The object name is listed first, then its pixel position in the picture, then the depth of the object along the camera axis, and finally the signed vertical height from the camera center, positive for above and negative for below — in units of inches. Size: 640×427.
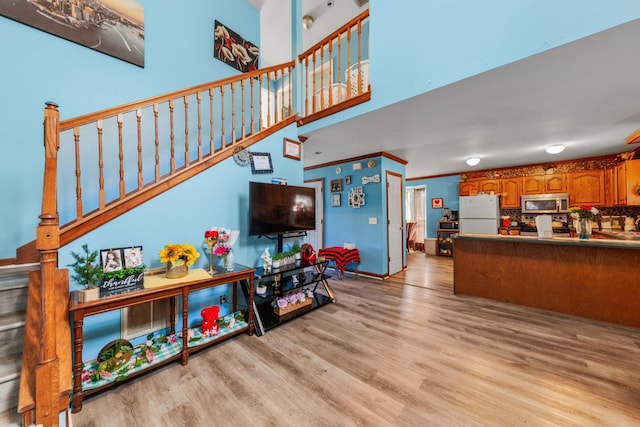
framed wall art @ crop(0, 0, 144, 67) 78.9 +74.7
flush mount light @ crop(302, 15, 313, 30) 153.1 +130.4
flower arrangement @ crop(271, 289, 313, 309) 100.3 -37.9
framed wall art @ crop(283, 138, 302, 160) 122.9 +36.3
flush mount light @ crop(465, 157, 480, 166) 182.2 +41.5
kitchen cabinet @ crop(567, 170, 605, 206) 176.9 +18.6
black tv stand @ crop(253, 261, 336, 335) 95.7 -34.6
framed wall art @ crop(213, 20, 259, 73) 129.7 +99.4
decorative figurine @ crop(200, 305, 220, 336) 82.1 -37.7
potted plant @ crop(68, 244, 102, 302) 58.0 -15.4
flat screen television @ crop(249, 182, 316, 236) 99.7 +3.3
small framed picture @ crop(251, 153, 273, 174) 108.9 +25.4
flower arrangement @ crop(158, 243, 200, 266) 72.9 -11.9
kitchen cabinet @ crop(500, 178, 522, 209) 211.9 +18.2
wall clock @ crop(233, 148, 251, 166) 103.0 +26.8
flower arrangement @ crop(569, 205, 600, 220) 110.4 -0.8
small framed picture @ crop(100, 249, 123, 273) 66.5 -12.1
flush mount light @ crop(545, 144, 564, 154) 150.3 +41.6
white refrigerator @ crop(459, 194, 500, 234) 211.0 -1.0
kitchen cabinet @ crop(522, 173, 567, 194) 192.5 +24.3
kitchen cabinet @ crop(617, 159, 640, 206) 145.2 +17.9
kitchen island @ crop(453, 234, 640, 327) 97.8 -30.0
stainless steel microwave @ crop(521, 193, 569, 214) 189.3 +7.4
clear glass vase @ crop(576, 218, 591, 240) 111.3 -8.4
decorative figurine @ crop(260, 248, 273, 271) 102.2 -20.0
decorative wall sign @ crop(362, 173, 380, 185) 167.7 +26.3
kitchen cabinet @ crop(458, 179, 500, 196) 223.8 +26.1
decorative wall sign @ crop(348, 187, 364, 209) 176.4 +13.3
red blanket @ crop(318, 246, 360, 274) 169.1 -30.1
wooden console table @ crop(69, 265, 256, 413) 56.4 -23.5
